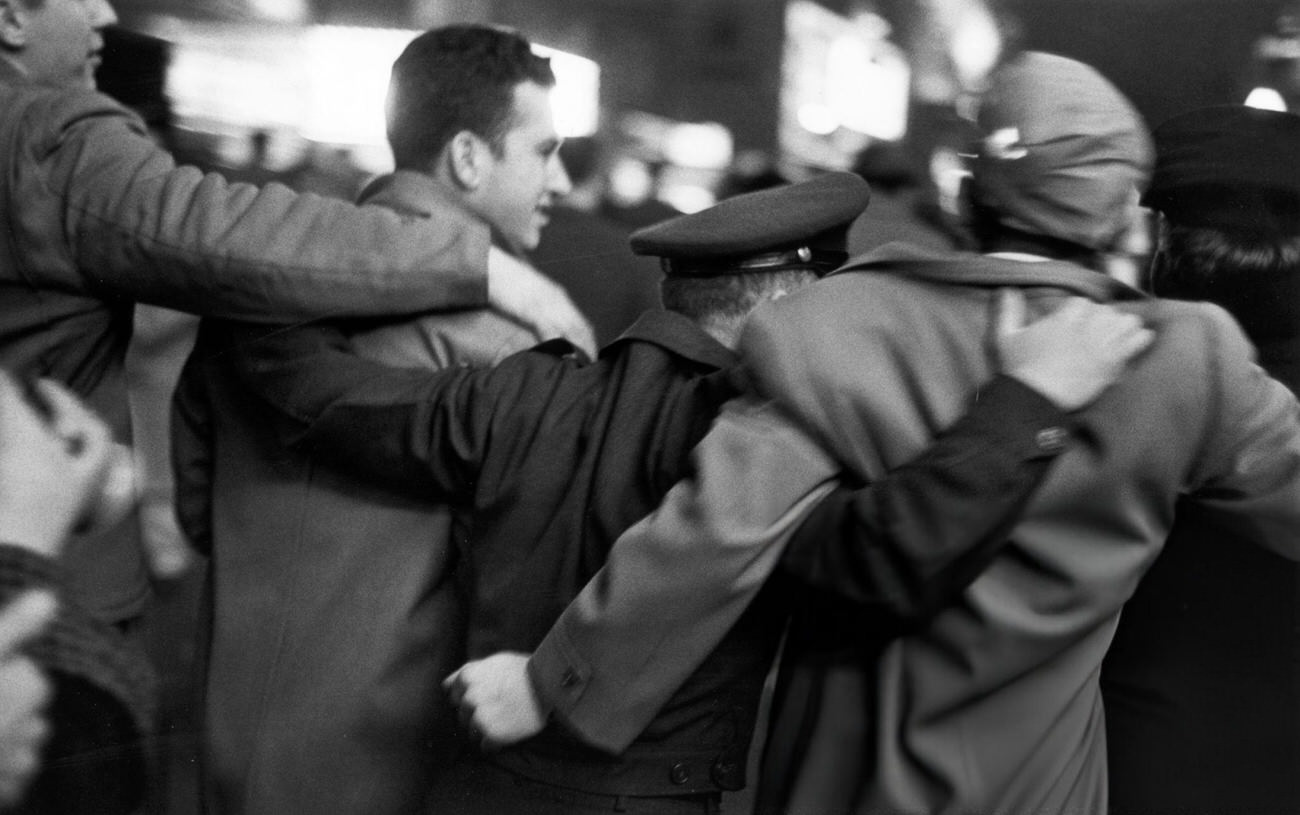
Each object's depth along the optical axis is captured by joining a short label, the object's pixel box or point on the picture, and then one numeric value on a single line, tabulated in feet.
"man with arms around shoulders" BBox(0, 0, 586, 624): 5.99
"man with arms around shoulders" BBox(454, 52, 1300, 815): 5.00
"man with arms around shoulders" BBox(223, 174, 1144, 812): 5.66
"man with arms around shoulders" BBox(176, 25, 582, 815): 6.43
